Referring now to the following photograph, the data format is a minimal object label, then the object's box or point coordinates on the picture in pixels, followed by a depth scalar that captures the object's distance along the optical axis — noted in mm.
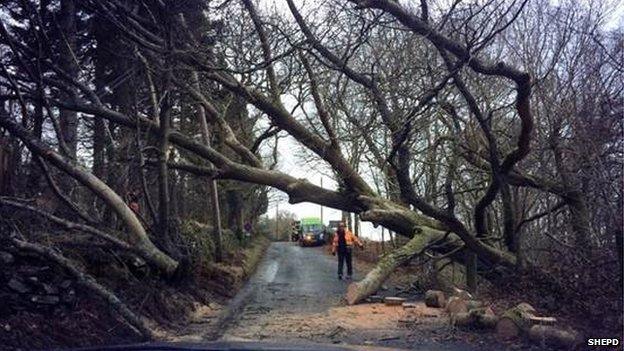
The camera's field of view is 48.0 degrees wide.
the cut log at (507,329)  10211
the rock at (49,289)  9867
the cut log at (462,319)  11305
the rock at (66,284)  10163
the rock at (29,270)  9953
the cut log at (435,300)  14227
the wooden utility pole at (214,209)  20234
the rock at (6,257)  9742
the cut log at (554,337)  9242
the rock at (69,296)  10078
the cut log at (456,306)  12080
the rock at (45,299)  9672
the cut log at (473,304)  11986
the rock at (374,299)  15195
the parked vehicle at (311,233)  56319
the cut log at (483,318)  10930
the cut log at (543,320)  9758
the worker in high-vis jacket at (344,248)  23875
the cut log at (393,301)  14773
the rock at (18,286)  9500
